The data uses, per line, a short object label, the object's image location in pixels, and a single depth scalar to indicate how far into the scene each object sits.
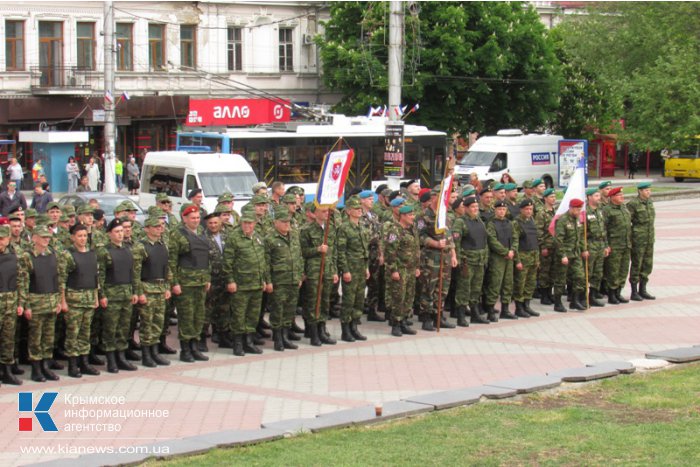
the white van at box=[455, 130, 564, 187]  39.94
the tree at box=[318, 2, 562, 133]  41.62
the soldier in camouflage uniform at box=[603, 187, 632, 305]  17.27
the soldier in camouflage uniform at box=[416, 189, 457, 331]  15.25
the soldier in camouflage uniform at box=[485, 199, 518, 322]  15.91
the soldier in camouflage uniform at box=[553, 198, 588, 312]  16.75
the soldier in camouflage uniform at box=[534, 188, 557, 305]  17.00
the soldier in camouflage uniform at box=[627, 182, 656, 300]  17.64
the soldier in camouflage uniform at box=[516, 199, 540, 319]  16.30
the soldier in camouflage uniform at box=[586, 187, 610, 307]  17.03
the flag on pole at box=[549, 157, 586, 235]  16.84
